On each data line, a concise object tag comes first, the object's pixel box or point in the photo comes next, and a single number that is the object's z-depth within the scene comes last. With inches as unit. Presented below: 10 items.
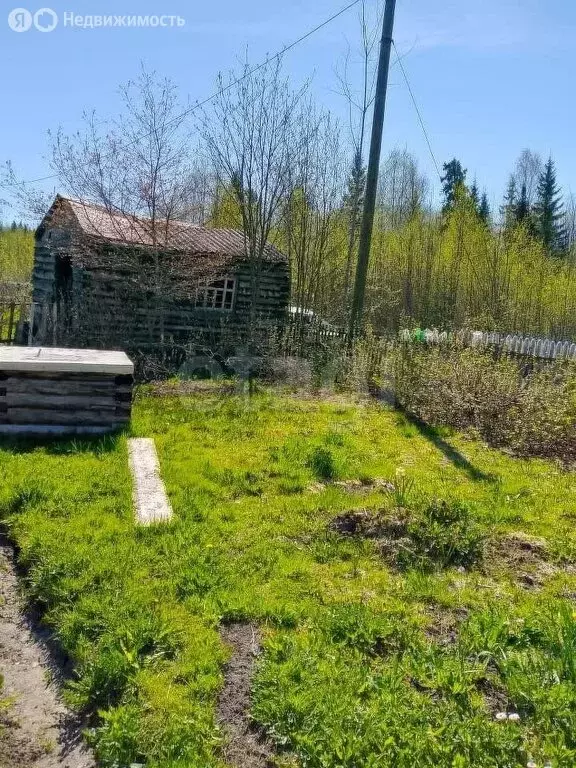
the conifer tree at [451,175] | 1685.5
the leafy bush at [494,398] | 318.0
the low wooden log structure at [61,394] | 264.2
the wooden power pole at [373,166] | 450.0
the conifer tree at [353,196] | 687.1
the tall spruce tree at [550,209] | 1444.4
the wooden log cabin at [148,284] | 444.5
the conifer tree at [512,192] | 1717.5
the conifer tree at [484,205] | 1842.5
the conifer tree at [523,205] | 1523.1
